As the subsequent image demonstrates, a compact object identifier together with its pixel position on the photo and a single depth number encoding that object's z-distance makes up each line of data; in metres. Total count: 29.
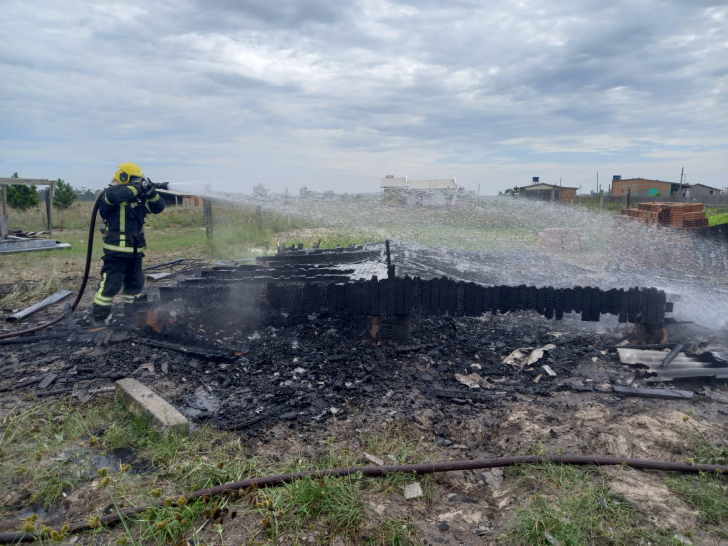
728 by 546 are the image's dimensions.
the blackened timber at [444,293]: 5.69
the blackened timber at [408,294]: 5.55
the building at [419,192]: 17.59
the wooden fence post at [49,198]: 17.76
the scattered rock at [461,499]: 2.99
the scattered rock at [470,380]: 4.82
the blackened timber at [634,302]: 5.49
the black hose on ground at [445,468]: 2.93
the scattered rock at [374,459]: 3.33
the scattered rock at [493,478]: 3.17
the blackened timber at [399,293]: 5.55
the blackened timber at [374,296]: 5.56
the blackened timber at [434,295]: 5.68
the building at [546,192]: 30.12
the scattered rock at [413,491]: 2.99
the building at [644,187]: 34.88
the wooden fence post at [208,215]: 14.17
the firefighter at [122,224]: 6.19
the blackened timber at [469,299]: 5.70
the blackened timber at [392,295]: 5.55
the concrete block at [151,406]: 3.75
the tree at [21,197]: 25.83
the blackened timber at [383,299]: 5.55
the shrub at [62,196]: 26.94
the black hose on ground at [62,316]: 6.25
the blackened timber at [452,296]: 5.70
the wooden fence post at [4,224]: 15.59
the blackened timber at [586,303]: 5.59
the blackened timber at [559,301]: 5.68
